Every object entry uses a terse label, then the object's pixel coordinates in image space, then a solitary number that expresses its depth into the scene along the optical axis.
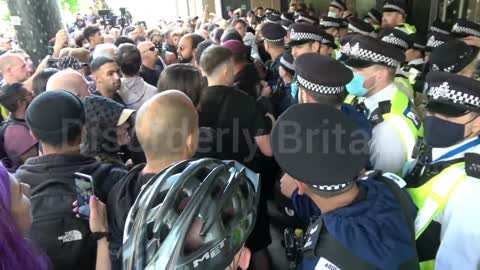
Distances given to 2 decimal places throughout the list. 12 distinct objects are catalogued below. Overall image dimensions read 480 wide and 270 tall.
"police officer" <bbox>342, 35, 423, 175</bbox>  2.37
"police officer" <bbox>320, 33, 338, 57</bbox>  4.68
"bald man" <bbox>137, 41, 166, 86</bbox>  4.38
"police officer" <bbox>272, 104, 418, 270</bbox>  1.37
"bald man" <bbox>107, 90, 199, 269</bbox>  1.70
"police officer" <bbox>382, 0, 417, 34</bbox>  5.92
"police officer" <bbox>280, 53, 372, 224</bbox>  2.43
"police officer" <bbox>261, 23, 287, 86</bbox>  4.62
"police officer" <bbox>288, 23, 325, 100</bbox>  4.08
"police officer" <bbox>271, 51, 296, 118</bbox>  3.90
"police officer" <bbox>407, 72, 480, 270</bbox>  1.59
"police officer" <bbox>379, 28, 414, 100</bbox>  3.83
